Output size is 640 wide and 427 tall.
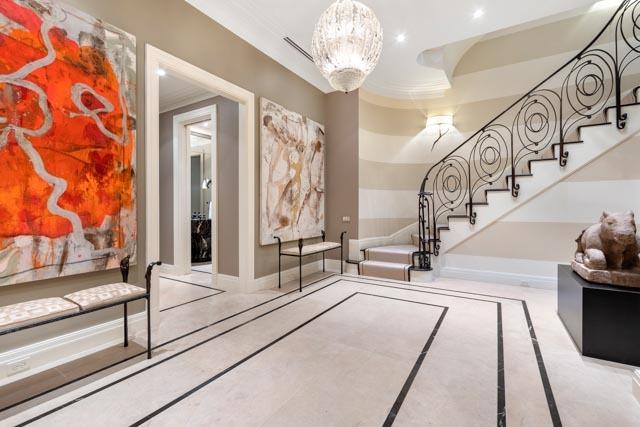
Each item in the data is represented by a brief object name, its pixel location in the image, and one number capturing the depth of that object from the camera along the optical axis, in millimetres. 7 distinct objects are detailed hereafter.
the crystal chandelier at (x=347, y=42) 2307
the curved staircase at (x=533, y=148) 3934
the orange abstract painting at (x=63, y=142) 1920
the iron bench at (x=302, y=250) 4184
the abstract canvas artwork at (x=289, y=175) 4156
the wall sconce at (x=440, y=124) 5691
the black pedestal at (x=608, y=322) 2119
